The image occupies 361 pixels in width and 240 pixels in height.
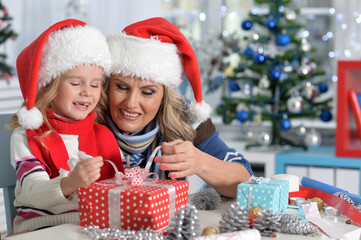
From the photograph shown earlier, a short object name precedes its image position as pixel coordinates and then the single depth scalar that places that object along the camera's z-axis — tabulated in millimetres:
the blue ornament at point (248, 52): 3289
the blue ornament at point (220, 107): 3465
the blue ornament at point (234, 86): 3350
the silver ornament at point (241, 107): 3291
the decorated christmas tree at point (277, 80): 3213
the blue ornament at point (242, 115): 3270
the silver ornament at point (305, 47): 3220
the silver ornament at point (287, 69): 3219
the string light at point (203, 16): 3875
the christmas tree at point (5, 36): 3285
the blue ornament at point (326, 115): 3219
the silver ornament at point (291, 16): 3217
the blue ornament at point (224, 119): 3413
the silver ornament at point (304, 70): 3172
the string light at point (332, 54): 3590
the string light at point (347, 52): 3533
